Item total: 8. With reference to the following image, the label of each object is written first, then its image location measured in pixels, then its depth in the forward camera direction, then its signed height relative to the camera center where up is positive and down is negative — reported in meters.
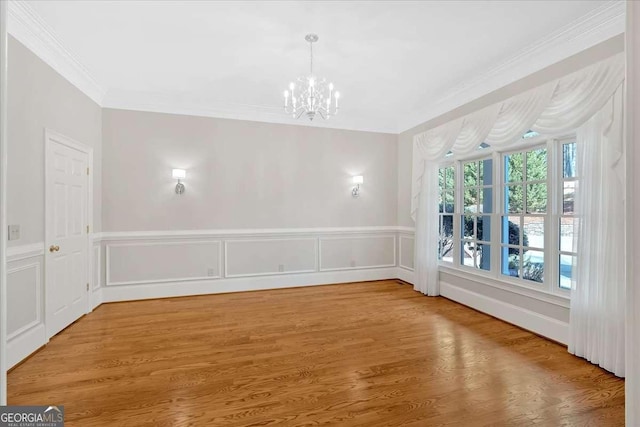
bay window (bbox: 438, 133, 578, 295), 3.33 -0.04
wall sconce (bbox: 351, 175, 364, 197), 5.75 +0.41
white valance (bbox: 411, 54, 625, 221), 2.72 +1.03
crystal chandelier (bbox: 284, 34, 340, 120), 3.14 +1.48
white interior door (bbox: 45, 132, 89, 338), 3.36 -0.28
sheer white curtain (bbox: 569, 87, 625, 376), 2.60 -0.29
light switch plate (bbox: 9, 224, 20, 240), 2.78 -0.21
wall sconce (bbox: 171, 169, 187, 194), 4.77 +0.49
